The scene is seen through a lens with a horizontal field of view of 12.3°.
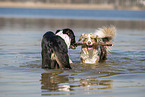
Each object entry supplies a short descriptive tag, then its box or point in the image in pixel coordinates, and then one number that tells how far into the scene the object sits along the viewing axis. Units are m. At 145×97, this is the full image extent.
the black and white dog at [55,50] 17.20
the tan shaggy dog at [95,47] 19.56
